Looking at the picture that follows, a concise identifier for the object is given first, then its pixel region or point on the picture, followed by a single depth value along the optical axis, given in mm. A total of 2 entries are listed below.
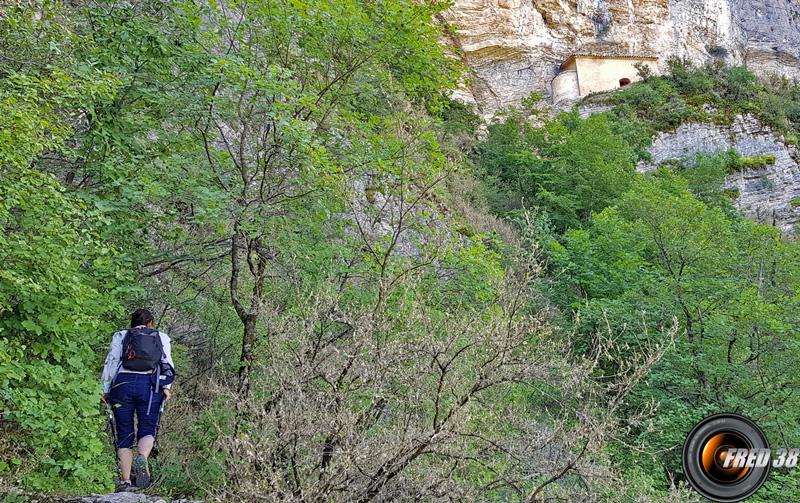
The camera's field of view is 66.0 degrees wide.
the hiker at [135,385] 4371
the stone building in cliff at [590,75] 34281
